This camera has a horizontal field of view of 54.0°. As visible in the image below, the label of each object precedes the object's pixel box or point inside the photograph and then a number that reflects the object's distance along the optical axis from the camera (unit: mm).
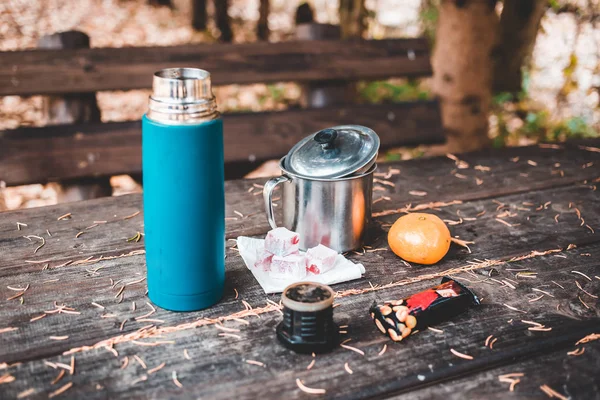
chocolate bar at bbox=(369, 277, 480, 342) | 1170
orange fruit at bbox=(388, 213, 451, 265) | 1430
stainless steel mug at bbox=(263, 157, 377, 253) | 1418
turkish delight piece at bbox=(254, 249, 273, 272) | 1372
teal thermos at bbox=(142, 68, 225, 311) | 1109
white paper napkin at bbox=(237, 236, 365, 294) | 1340
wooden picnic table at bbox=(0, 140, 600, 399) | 1041
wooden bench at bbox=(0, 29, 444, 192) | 2391
